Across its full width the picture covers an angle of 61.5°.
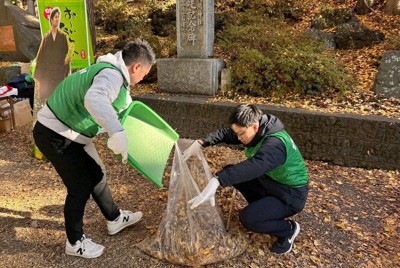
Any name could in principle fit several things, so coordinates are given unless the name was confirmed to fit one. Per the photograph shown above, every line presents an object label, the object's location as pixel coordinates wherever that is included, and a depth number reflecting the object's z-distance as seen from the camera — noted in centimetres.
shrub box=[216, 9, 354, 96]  491
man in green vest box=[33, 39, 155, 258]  191
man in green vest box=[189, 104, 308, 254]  216
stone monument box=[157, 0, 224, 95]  539
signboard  428
